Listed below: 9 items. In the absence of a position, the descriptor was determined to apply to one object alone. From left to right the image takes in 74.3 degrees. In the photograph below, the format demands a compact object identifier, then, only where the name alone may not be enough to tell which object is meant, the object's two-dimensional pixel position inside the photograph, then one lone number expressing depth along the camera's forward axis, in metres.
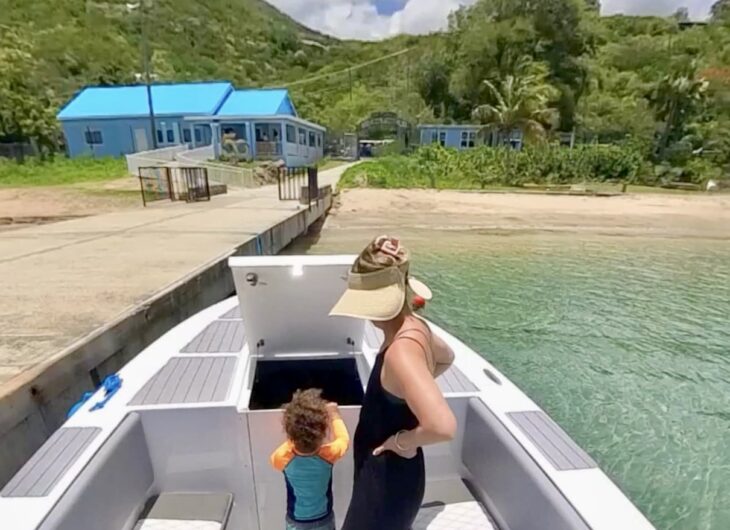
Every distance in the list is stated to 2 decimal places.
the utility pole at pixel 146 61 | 21.56
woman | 1.26
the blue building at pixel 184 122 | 27.27
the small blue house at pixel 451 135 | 36.94
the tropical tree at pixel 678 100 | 28.52
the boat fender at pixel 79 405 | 2.52
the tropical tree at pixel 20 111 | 27.22
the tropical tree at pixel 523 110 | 28.45
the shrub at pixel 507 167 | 24.69
